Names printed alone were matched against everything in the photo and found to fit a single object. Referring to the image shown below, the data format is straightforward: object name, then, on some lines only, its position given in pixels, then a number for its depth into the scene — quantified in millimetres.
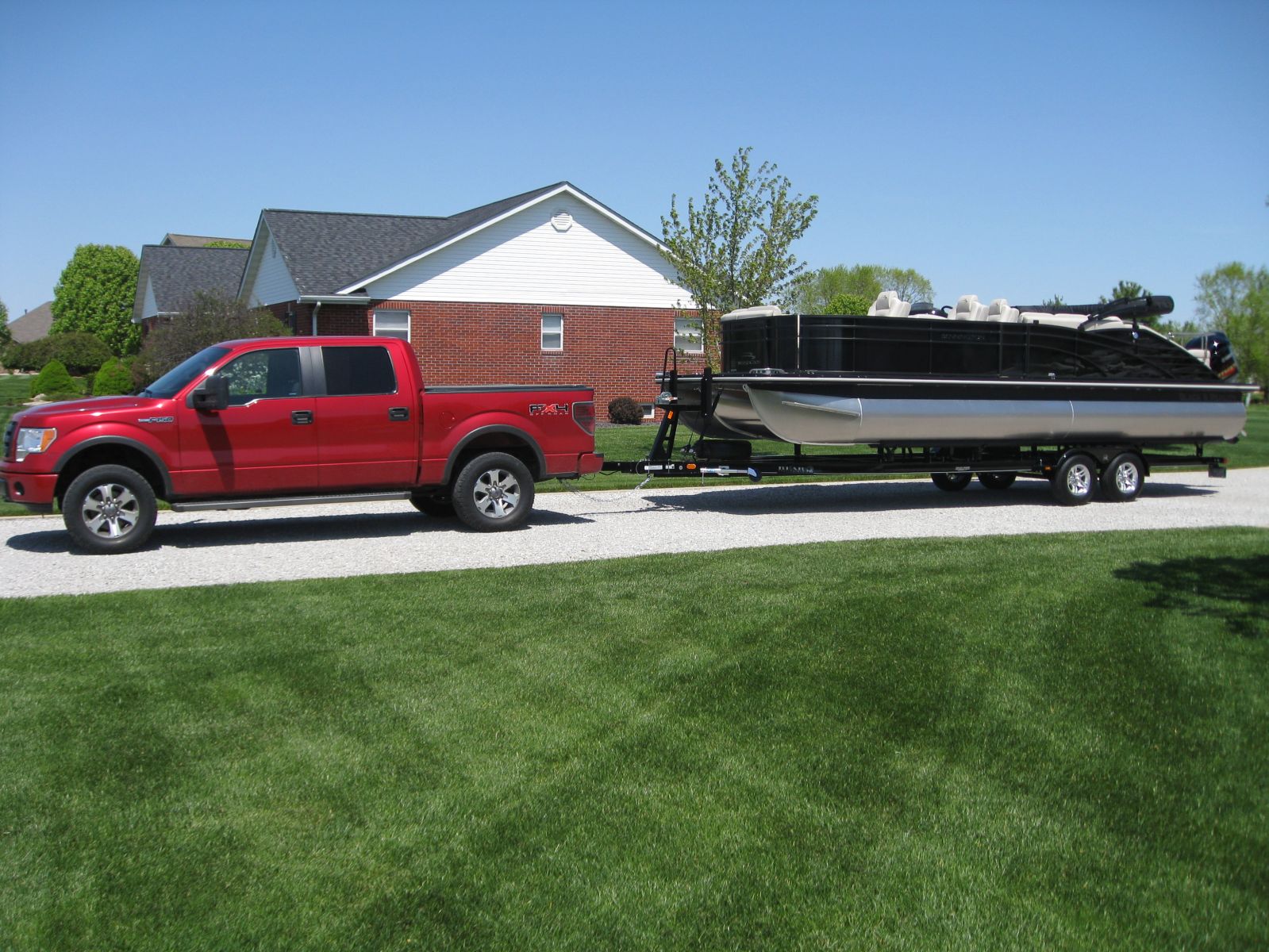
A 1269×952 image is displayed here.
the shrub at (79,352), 44719
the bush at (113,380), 35250
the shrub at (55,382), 37844
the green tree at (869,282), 82562
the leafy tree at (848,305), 45844
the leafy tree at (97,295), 60250
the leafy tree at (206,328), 25375
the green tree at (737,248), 20953
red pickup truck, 10914
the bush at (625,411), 31000
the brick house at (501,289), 29734
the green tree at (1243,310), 69312
